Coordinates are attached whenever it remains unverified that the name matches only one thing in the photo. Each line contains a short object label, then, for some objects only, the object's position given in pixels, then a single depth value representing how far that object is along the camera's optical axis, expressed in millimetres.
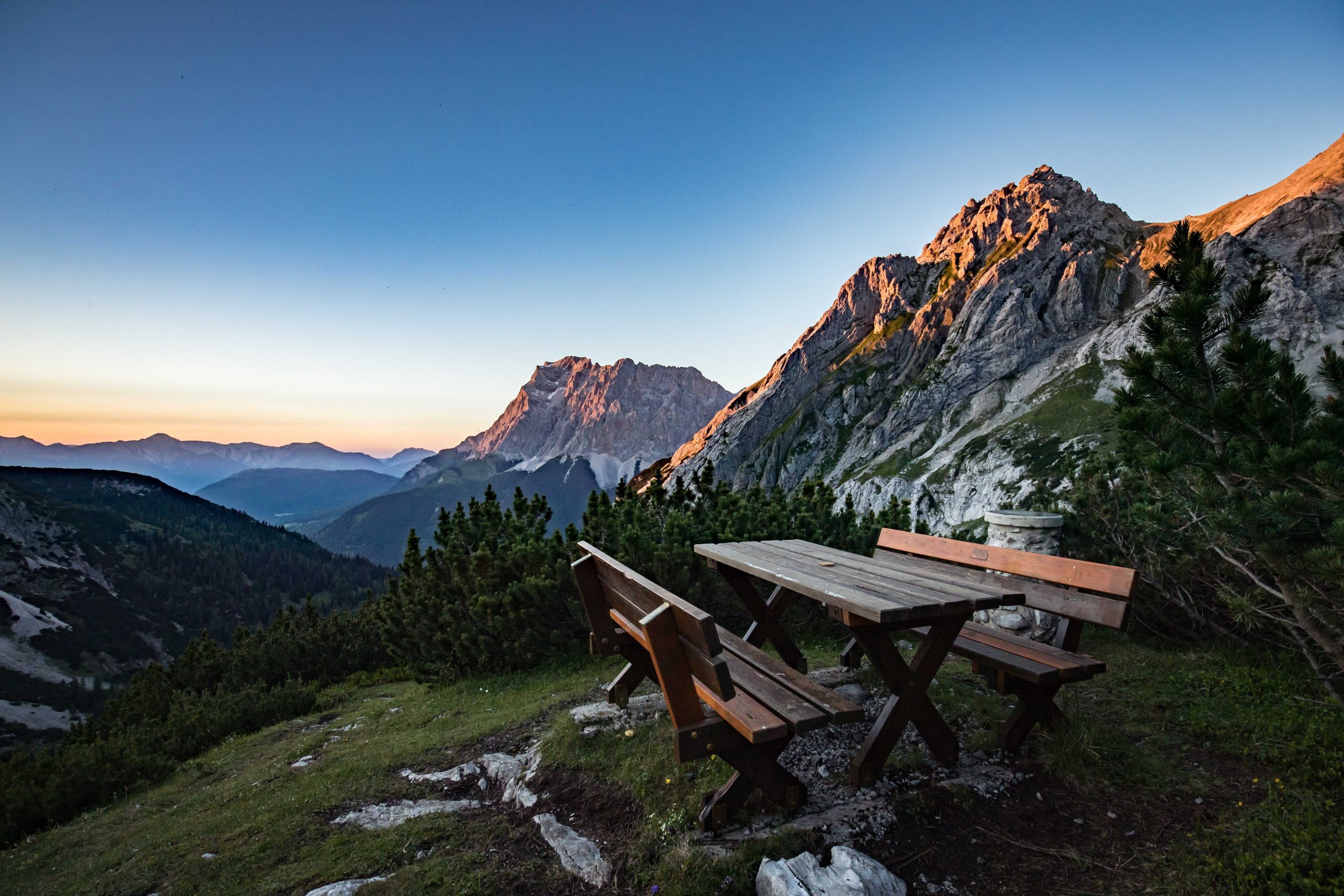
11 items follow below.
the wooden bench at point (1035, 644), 3902
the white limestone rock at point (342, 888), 3246
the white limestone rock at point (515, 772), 4263
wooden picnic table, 3430
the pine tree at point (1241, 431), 3621
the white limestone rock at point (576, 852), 3213
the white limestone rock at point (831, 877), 2684
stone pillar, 6969
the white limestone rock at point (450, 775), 4922
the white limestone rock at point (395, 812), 4199
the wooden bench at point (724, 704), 2990
